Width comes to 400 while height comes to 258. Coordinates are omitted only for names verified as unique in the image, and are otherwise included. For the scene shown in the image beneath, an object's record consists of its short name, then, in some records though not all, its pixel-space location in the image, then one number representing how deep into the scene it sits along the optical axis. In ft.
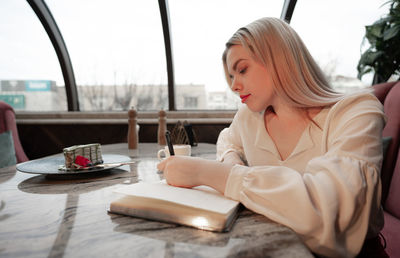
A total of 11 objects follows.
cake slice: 3.55
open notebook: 1.78
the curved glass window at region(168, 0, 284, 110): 10.80
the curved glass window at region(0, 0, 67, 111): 11.46
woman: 1.90
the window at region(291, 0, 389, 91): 10.52
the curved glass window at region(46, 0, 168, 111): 11.18
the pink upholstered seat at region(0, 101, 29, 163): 7.86
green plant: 7.68
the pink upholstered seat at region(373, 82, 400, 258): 4.68
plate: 3.30
